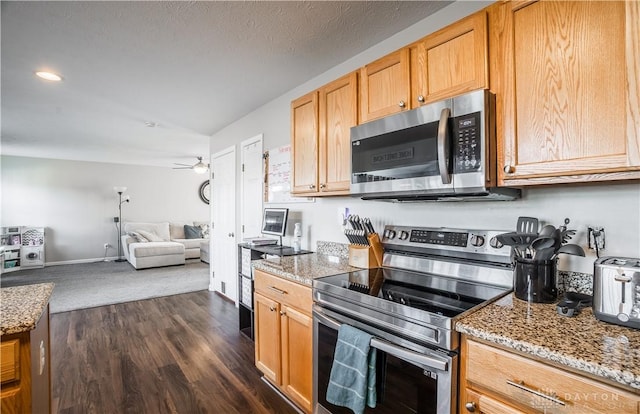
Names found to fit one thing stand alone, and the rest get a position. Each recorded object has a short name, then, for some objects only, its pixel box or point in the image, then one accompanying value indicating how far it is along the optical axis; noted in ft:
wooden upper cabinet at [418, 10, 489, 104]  4.35
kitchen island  3.32
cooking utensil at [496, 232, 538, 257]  4.10
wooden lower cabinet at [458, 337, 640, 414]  2.59
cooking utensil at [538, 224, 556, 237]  4.09
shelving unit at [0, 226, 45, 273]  19.77
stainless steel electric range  3.67
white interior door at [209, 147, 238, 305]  13.33
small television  9.04
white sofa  20.59
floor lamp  24.38
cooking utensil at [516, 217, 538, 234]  4.48
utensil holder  3.98
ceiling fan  18.94
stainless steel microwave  4.19
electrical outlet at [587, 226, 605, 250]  4.11
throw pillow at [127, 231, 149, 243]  22.57
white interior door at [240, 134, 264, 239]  11.49
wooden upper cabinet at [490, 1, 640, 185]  3.26
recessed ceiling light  8.37
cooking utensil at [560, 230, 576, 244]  4.18
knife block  6.41
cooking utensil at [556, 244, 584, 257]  3.65
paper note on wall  9.86
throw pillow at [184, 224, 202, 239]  26.05
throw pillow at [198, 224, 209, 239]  26.84
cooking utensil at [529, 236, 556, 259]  3.98
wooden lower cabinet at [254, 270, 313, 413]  5.79
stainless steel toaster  3.12
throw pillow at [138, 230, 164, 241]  23.14
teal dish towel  4.31
